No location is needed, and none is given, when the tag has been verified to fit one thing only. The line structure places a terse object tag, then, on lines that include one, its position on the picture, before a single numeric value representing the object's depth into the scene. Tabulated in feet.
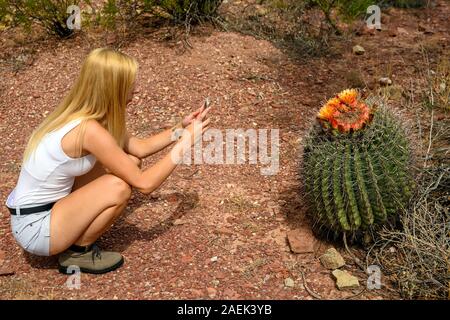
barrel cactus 8.27
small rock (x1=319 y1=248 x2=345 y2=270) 8.92
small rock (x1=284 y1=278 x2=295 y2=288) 8.67
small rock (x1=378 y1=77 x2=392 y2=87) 13.91
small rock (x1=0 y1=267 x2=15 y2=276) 9.02
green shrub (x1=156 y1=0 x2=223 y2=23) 15.48
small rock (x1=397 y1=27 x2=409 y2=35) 17.01
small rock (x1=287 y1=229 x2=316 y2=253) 9.34
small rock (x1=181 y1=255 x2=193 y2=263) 9.18
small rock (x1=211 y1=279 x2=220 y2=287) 8.70
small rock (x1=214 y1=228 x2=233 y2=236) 9.86
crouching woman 8.18
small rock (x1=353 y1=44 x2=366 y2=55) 15.60
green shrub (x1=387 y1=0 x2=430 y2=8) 18.70
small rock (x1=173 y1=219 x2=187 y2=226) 10.17
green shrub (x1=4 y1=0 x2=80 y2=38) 15.53
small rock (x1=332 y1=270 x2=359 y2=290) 8.54
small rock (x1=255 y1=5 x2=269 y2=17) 17.15
